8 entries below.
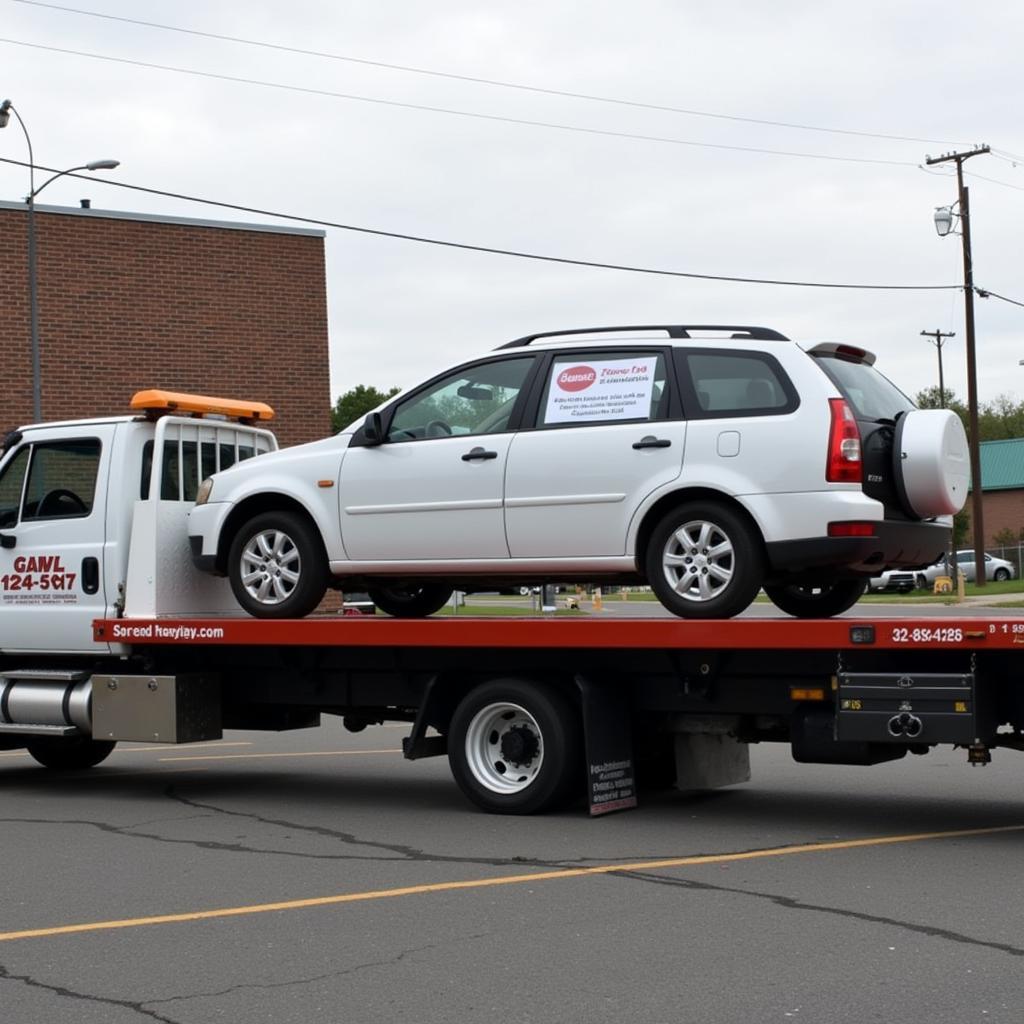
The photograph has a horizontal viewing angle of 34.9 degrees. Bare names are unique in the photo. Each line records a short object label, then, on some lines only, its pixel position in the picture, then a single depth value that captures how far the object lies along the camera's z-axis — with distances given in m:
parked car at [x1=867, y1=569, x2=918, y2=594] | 51.72
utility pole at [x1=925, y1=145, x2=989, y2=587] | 43.75
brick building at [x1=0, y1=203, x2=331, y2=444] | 26.69
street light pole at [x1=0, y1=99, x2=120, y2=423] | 24.23
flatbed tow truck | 8.62
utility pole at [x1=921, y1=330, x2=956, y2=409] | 81.12
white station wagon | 9.16
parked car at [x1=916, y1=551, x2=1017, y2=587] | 60.34
